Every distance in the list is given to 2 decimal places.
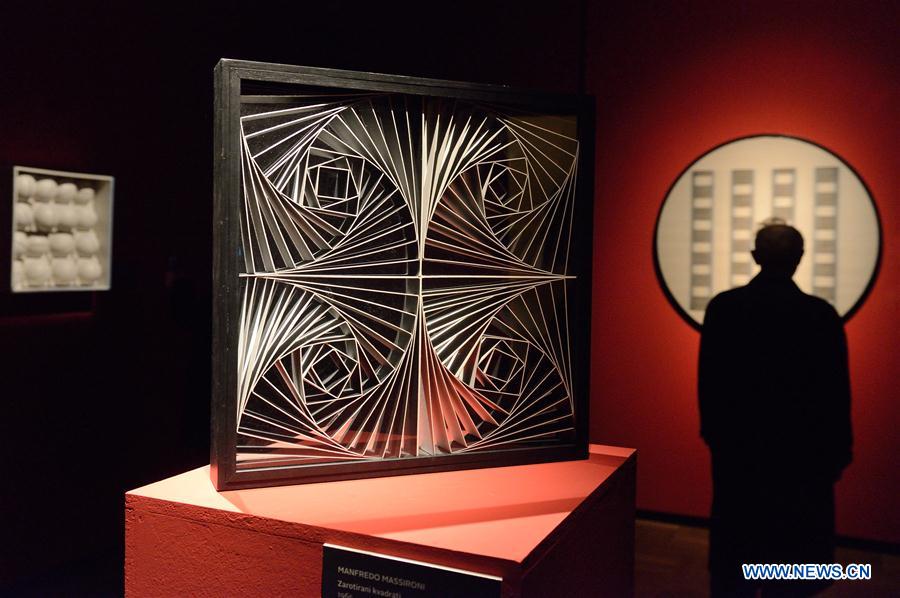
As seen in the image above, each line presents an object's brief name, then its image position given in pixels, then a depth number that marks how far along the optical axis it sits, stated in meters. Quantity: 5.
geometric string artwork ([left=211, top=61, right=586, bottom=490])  1.48
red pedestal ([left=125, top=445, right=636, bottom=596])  1.23
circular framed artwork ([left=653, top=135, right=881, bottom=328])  3.51
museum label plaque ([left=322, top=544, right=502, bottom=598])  1.17
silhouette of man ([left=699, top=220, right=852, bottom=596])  2.40
